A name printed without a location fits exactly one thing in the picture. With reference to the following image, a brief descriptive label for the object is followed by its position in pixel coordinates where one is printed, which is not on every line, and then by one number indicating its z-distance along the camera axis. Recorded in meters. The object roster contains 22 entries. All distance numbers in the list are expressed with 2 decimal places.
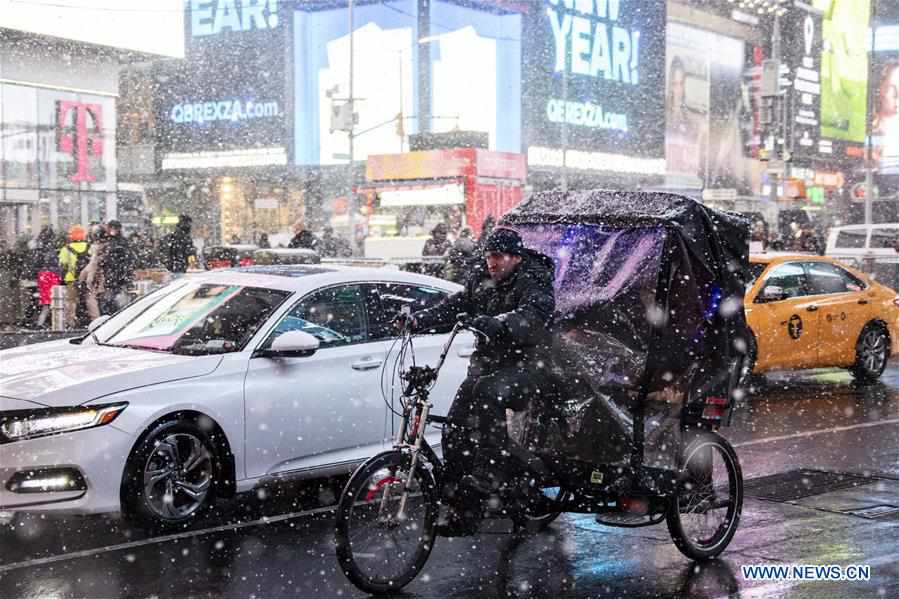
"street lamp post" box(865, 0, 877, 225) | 39.78
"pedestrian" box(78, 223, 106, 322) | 18.02
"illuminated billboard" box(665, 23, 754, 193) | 76.25
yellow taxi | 13.03
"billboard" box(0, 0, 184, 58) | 25.78
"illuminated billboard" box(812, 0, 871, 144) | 74.12
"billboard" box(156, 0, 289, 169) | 63.28
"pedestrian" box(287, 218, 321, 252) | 24.02
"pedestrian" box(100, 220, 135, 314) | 17.67
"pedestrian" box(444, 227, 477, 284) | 17.52
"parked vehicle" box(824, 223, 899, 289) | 24.31
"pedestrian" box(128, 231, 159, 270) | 26.14
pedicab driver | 5.77
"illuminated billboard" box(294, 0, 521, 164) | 58.31
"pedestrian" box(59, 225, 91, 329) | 21.16
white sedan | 6.41
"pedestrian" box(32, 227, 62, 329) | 21.16
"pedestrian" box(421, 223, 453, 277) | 24.73
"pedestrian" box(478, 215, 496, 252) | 21.20
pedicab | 5.79
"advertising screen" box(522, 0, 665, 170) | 63.88
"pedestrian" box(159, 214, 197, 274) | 19.38
